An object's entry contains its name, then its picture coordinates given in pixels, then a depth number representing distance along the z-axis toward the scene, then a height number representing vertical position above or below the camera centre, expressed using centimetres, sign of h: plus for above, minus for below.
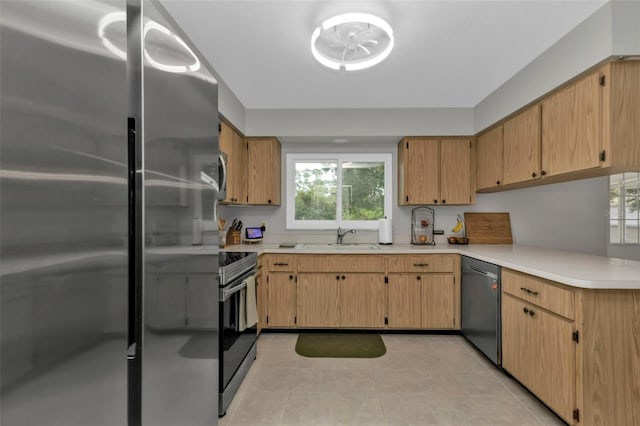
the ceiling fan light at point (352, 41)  170 +109
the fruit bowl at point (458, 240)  345 -33
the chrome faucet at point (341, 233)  366 -27
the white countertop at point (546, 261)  158 -37
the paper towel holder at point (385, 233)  358 -26
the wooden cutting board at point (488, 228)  347 -20
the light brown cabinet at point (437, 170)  342 +48
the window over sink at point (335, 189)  380 +30
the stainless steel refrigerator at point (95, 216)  43 -1
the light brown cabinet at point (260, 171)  345 +48
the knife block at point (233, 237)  352 -30
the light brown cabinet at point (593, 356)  156 -80
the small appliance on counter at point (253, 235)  358 -28
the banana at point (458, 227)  354 -19
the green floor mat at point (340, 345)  269 -129
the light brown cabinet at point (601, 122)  177 +58
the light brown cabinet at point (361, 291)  310 -84
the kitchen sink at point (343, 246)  329 -40
